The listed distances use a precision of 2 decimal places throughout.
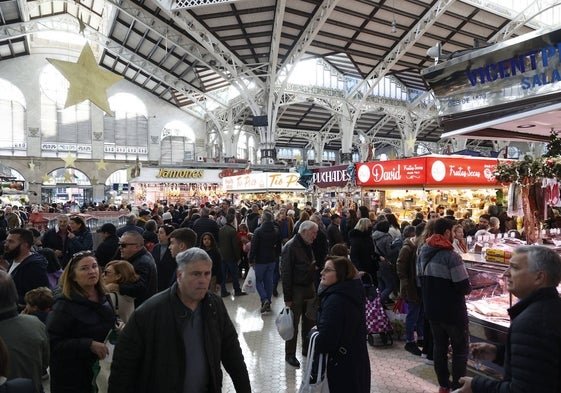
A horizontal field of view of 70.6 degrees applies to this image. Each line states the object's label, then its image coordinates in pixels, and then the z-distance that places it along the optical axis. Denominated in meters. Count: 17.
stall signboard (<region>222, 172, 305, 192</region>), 12.88
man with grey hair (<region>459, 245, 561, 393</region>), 1.50
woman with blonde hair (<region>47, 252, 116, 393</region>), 2.14
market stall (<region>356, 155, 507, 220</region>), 8.41
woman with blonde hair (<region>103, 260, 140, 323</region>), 2.82
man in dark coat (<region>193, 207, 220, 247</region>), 6.38
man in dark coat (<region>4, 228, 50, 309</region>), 3.21
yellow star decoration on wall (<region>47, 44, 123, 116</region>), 4.95
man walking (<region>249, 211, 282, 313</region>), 5.71
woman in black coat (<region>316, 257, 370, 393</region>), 2.38
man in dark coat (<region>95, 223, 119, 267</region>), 4.32
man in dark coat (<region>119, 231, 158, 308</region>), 3.15
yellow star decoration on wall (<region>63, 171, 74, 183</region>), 19.30
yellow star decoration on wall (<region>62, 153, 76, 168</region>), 19.91
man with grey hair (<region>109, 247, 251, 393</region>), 1.75
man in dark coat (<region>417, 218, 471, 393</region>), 3.11
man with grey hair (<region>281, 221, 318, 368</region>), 3.98
